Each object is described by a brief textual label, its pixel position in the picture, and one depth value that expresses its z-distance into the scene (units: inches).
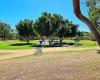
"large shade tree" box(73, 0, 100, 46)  92.9
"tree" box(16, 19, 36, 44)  1091.3
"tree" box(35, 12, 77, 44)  852.6
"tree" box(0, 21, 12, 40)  1801.0
